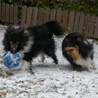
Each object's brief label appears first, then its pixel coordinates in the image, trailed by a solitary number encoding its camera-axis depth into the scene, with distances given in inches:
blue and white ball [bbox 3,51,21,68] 285.7
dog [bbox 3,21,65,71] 282.8
